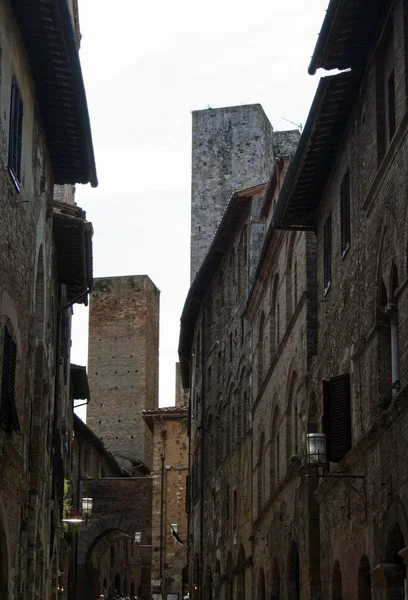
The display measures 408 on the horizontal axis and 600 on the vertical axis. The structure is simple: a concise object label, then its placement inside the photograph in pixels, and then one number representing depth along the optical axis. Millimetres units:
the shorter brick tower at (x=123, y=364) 67812
